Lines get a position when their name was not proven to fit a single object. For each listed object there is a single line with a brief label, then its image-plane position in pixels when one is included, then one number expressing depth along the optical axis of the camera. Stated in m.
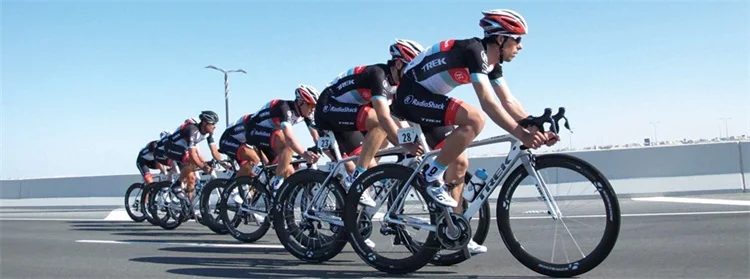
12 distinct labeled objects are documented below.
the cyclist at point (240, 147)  10.33
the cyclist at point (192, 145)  12.09
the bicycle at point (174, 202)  11.62
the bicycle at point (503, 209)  4.97
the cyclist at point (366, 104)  6.52
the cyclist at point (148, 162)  14.64
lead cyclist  5.30
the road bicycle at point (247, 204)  8.94
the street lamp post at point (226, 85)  32.97
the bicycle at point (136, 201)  13.72
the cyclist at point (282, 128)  8.92
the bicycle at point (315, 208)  6.72
